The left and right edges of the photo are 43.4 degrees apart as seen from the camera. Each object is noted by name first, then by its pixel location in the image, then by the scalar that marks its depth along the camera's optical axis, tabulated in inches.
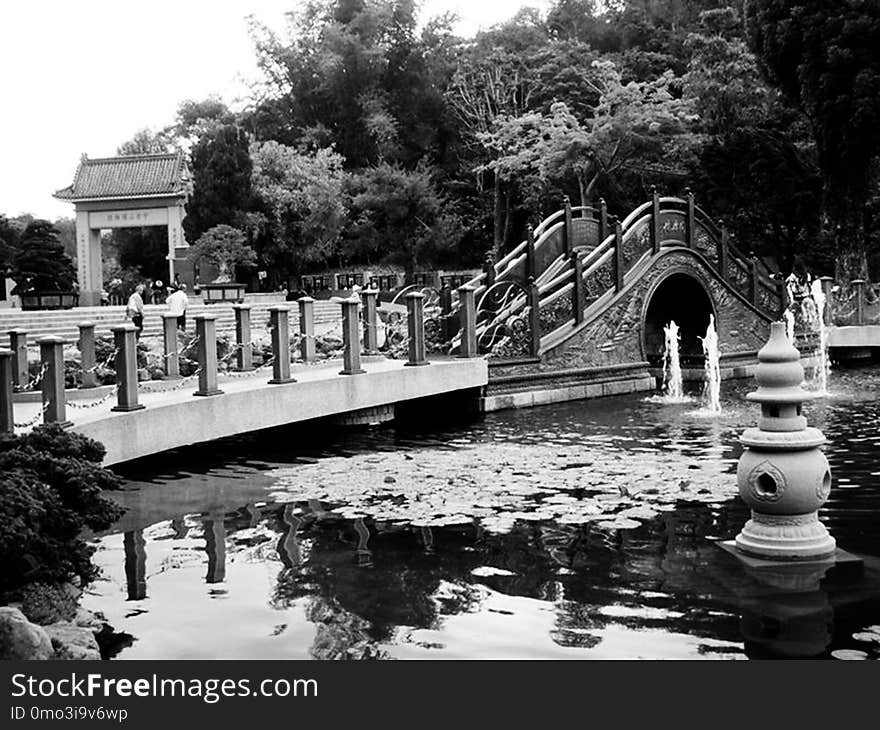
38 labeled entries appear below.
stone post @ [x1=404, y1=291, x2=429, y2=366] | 547.5
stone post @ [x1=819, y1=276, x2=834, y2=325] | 923.4
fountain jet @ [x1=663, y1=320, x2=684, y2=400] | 660.7
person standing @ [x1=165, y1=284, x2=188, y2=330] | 642.2
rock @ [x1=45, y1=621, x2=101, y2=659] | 187.0
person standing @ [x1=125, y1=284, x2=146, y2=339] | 693.9
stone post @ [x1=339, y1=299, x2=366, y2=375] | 502.3
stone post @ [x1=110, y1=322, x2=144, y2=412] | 375.9
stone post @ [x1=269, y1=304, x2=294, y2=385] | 463.2
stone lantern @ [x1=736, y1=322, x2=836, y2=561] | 244.1
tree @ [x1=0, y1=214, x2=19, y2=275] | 1541.6
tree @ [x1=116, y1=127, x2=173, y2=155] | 1678.2
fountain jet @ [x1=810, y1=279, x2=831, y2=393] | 697.0
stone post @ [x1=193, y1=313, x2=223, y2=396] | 416.2
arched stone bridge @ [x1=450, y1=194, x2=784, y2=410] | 621.6
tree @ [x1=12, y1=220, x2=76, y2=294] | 1125.7
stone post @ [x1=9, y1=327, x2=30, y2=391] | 436.5
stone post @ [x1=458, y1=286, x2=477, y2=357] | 589.6
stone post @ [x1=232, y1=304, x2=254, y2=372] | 549.6
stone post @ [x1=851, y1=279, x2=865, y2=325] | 927.7
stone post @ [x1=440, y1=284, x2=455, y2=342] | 626.2
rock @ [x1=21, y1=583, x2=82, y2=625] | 207.3
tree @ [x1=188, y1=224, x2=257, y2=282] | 1159.0
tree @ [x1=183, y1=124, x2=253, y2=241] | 1216.8
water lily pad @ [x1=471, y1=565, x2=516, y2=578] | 249.3
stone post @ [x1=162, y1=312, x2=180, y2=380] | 519.5
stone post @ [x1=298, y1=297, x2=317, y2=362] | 577.0
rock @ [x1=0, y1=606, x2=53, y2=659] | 177.0
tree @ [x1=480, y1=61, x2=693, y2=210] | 1150.3
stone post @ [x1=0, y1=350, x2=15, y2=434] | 297.4
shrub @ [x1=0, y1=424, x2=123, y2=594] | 213.5
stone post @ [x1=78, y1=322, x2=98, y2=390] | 463.5
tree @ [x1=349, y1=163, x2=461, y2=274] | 1455.5
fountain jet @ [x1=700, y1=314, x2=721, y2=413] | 585.3
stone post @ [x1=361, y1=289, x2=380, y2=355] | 550.9
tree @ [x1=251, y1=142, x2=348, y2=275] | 1275.8
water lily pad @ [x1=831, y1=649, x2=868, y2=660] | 187.6
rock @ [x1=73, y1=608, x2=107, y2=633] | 210.7
